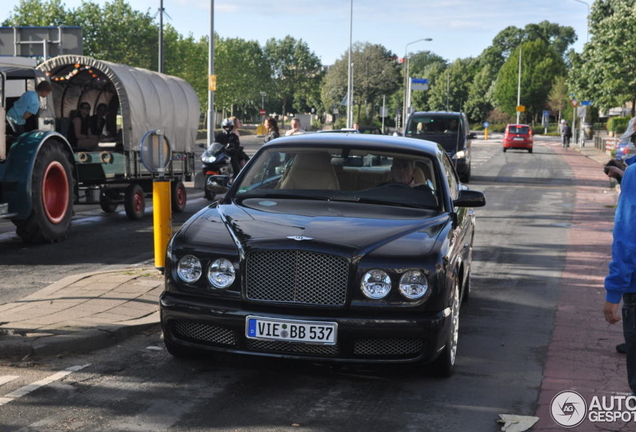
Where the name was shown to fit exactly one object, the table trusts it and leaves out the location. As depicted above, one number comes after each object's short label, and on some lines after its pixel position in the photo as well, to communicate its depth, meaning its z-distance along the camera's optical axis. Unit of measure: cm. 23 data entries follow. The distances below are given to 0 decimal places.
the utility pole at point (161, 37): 4281
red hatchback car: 5550
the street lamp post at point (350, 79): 5857
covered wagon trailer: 1577
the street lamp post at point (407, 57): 9025
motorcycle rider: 1989
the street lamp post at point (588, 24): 6971
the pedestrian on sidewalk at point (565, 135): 6550
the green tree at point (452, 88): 15000
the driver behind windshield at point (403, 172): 704
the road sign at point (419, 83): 6256
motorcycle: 1967
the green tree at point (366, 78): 10312
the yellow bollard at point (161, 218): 906
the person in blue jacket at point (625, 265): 443
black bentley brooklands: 554
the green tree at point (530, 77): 11944
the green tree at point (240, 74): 10806
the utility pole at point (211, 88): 3206
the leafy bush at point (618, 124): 6095
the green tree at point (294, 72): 15775
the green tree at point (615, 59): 5375
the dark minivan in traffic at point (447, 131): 2795
